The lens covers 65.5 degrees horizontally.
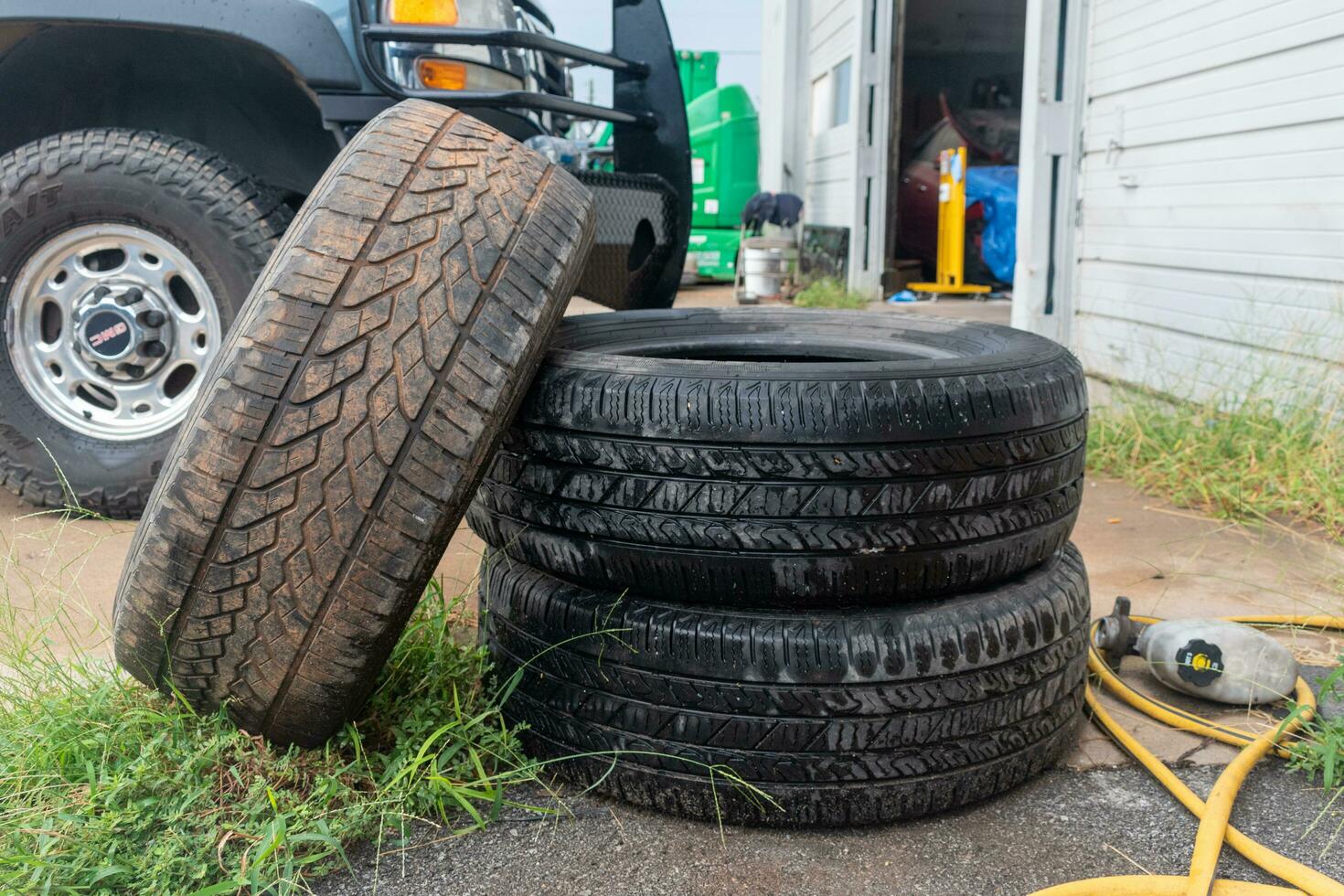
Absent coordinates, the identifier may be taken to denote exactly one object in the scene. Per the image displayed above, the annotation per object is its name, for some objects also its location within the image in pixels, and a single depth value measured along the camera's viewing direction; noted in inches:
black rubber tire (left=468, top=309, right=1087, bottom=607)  56.7
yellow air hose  51.6
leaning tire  54.6
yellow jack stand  344.2
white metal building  131.7
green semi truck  443.2
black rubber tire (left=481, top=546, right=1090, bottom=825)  57.4
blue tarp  353.1
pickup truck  110.0
